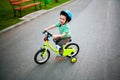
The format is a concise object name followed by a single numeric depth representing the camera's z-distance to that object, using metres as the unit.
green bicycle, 4.39
